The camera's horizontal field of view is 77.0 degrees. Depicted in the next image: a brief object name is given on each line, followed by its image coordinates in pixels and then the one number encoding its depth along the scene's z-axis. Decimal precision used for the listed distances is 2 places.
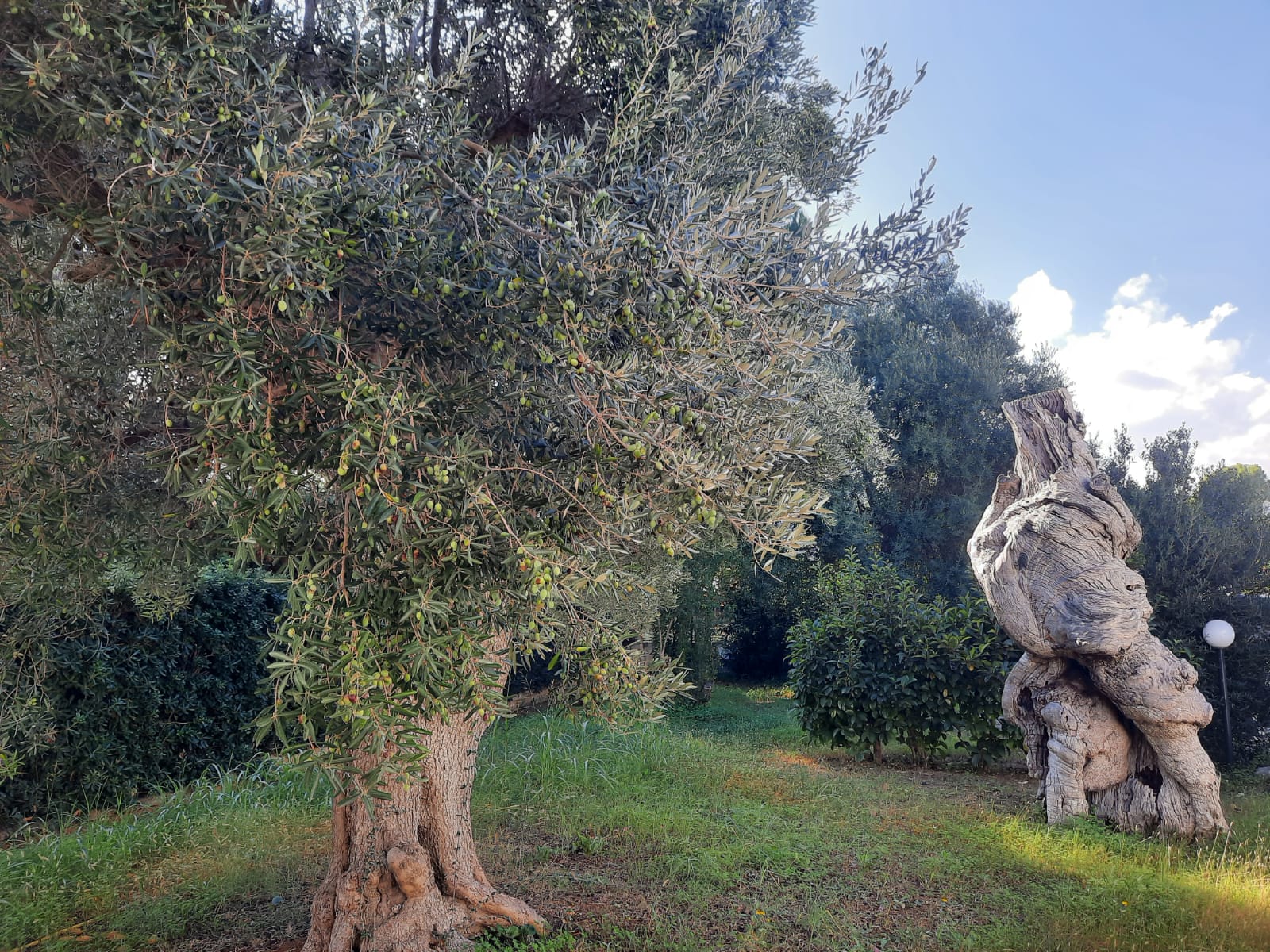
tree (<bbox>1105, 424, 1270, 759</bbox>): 10.48
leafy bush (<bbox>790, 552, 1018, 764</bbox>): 10.91
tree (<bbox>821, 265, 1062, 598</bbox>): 20.06
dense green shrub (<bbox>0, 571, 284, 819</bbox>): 8.46
